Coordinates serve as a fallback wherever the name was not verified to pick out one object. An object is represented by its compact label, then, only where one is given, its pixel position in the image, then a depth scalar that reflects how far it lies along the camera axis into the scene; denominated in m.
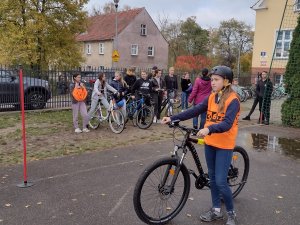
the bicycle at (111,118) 7.10
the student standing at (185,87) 10.57
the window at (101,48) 32.84
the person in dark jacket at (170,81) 9.46
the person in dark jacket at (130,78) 8.42
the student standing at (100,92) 7.20
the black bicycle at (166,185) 2.88
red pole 3.93
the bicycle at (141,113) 7.68
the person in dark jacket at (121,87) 7.63
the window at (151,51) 33.87
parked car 9.64
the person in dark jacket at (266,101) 8.62
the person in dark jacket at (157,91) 8.39
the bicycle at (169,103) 9.26
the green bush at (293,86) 8.07
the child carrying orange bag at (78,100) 6.94
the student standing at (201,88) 6.83
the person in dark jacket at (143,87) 7.88
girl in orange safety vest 2.82
